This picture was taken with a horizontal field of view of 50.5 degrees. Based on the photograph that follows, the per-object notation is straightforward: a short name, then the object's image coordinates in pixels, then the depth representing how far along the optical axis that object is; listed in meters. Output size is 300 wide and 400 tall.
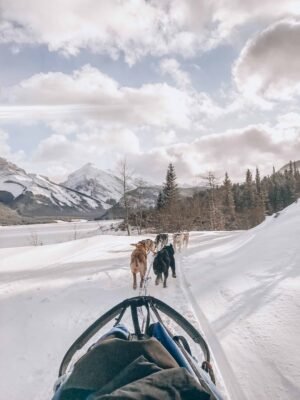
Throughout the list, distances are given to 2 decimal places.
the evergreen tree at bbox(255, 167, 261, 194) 89.69
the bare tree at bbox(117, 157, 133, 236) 37.34
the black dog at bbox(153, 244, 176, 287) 9.00
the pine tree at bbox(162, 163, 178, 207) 55.47
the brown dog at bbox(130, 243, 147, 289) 8.91
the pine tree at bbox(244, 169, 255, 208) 80.31
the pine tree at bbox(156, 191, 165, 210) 55.41
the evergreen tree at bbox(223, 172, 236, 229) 62.72
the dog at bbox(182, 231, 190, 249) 20.12
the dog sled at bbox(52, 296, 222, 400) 1.64
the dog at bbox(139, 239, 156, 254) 13.32
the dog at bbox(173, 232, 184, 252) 18.66
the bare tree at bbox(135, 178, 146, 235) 45.19
